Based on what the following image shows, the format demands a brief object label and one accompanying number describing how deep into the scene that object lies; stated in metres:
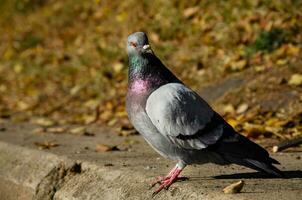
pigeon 6.63
